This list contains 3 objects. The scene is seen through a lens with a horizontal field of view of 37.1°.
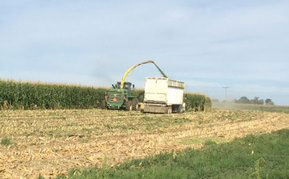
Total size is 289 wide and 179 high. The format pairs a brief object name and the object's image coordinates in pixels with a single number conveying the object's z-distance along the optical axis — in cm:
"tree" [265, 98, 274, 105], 15830
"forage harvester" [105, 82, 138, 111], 3797
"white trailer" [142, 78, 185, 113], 3762
